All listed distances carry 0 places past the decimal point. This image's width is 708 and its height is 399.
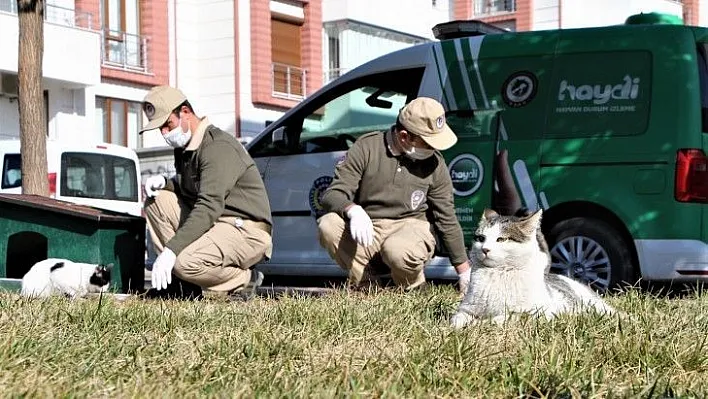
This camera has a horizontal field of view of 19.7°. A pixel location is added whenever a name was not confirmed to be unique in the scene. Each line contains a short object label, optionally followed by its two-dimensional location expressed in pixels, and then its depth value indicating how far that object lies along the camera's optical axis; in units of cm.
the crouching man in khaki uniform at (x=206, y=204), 1281
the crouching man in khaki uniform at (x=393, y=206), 1312
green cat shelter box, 1471
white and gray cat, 938
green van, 1525
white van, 3146
